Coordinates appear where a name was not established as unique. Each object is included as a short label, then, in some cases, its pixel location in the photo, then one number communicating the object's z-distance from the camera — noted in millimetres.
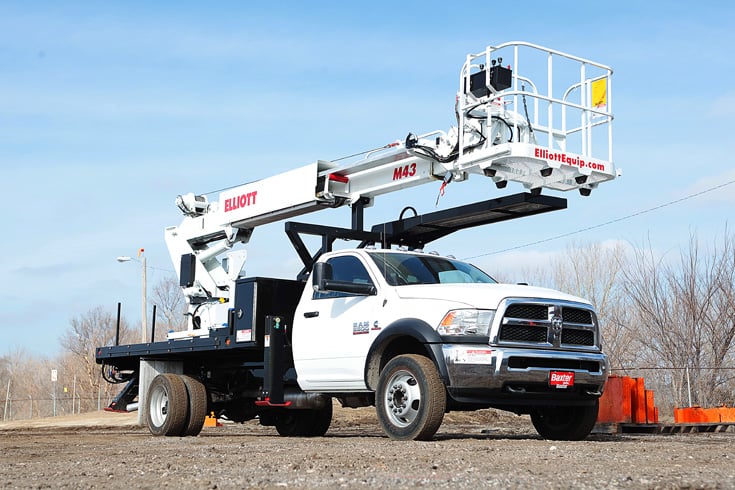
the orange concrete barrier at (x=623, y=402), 15312
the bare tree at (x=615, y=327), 34969
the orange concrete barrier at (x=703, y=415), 16984
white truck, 9953
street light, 35031
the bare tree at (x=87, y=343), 60494
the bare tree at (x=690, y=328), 29375
